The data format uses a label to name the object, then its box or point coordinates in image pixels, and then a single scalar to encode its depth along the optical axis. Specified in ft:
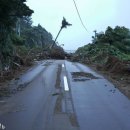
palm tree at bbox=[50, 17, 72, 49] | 214.48
